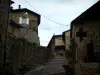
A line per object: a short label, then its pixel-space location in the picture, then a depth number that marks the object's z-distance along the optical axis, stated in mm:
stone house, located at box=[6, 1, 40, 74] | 7669
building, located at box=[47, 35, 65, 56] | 34602
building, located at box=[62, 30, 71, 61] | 29819
